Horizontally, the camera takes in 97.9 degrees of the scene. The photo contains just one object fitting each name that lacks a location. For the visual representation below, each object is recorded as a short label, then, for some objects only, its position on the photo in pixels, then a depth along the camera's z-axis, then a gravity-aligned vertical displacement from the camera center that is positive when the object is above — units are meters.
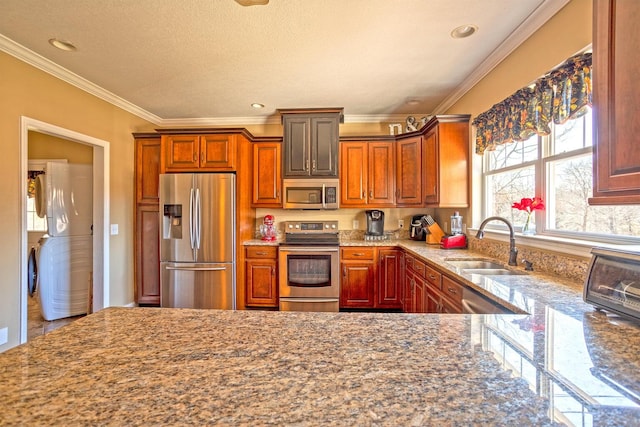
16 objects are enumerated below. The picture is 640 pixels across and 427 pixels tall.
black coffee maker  3.75 -0.12
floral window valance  1.54 +0.72
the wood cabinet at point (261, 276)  3.36 -0.75
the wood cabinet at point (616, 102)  0.88 +0.37
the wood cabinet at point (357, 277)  3.31 -0.75
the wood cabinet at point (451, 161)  2.89 +0.55
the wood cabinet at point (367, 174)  3.60 +0.52
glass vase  2.04 -0.11
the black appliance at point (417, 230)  3.57 -0.21
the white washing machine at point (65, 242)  3.16 -0.32
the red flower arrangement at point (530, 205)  1.90 +0.06
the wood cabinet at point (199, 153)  3.24 +0.72
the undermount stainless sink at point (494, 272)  2.00 -0.42
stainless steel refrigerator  3.14 -0.27
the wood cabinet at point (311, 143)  3.53 +0.90
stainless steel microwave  3.55 +0.27
